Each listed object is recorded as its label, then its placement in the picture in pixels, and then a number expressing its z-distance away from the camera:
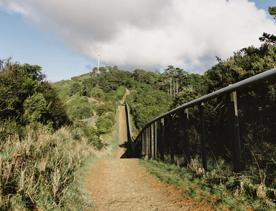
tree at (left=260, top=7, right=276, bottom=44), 14.88
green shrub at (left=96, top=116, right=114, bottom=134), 38.25
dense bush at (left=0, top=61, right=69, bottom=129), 14.04
